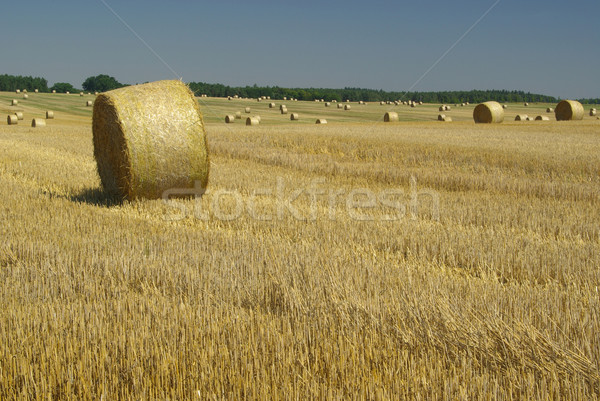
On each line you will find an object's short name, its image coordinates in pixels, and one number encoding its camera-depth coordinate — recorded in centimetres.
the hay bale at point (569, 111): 3378
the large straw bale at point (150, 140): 943
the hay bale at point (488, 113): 3066
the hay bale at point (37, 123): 2994
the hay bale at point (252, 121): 3359
